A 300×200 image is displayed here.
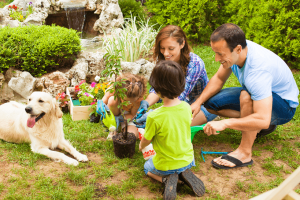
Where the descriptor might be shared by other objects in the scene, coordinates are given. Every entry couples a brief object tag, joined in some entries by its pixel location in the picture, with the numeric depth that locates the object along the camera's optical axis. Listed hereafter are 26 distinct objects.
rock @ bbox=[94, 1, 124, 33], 7.38
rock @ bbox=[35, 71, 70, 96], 4.33
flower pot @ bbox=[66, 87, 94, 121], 3.95
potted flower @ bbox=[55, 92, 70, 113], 4.09
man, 2.55
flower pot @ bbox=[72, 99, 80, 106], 4.25
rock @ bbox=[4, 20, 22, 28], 6.24
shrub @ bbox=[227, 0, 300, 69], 5.51
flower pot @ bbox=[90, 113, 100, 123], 3.93
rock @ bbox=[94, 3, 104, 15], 7.78
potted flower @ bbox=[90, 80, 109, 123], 3.91
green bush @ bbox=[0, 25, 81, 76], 4.15
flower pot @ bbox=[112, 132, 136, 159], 2.94
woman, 3.09
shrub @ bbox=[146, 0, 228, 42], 7.13
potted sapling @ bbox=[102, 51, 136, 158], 2.77
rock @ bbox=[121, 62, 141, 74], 5.07
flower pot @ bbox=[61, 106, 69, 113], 4.28
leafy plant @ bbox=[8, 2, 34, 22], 6.80
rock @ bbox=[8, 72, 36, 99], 4.19
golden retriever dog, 2.93
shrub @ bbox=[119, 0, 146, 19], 8.12
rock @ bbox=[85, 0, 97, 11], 7.68
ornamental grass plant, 5.46
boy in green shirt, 2.15
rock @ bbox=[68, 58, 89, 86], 4.66
